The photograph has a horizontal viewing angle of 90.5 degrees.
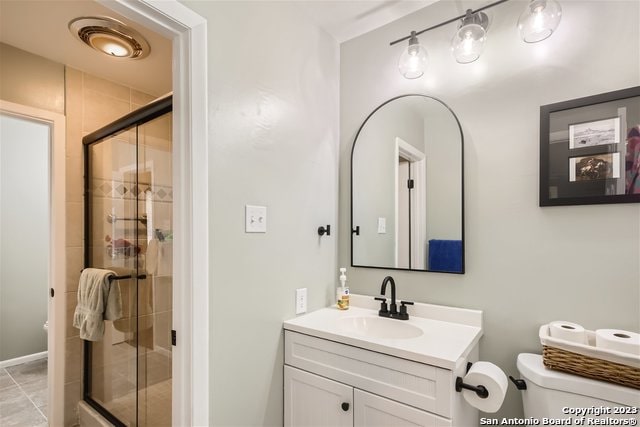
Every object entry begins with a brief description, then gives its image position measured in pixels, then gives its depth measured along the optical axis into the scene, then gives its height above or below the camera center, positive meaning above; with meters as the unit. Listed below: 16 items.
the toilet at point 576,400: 1.02 -0.65
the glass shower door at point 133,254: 1.73 -0.26
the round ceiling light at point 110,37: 1.67 +0.99
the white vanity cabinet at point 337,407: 1.17 -0.80
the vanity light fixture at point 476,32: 1.24 +0.77
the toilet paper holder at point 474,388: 1.10 -0.62
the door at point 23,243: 3.11 -0.31
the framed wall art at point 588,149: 1.22 +0.25
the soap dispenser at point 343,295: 1.79 -0.48
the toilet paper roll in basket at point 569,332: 1.14 -0.45
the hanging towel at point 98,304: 1.94 -0.57
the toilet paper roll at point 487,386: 1.09 -0.61
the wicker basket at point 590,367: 1.02 -0.53
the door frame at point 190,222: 1.15 -0.04
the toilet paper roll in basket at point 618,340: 1.02 -0.44
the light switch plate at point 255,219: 1.37 -0.03
